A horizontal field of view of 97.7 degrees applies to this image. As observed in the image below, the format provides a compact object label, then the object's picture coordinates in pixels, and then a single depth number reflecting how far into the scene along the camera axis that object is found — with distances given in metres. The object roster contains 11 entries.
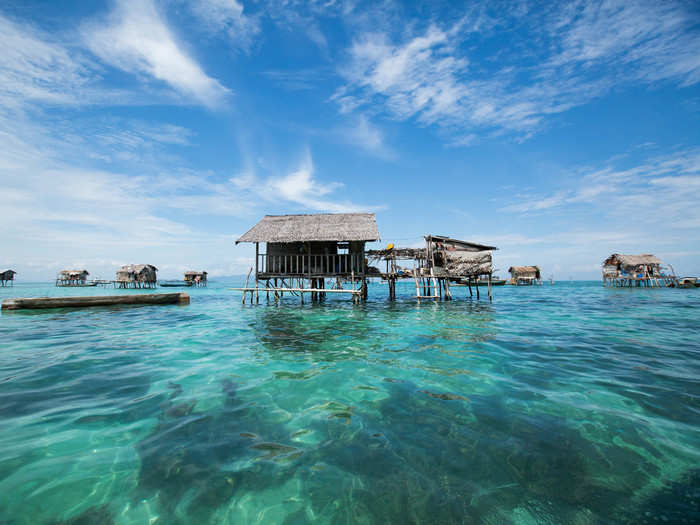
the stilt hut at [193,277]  57.25
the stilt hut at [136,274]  46.81
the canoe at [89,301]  13.63
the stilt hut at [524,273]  51.44
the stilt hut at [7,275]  49.76
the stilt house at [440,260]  19.84
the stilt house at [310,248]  18.19
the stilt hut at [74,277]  53.56
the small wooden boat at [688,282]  39.81
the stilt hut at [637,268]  38.16
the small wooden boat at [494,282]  53.44
